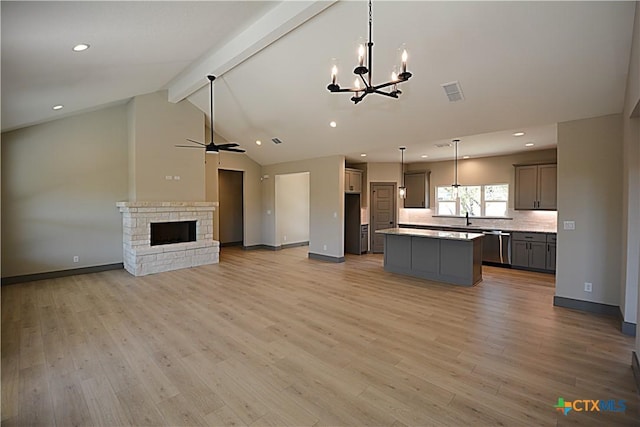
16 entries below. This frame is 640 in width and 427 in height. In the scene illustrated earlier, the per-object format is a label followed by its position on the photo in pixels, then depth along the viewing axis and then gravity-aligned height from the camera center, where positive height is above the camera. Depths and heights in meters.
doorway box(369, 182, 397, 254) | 9.19 +0.03
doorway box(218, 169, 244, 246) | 10.25 +0.01
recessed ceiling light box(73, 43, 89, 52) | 3.13 +1.64
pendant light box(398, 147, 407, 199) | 7.22 +1.05
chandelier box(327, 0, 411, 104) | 2.50 +1.11
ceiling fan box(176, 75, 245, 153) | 5.63 +1.12
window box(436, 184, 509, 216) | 8.02 +0.19
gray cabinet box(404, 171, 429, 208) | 9.05 +0.54
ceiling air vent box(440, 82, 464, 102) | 4.36 +1.67
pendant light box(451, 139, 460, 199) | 8.63 +0.87
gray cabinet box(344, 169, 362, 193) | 8.62 +0.76
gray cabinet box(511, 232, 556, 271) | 6.71 -0.99
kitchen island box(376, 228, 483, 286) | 5.67 -0.94
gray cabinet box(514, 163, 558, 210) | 6.93 +0.46
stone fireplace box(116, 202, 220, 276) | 6.52 -0.66
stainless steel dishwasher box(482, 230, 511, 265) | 7.28 -0.97
